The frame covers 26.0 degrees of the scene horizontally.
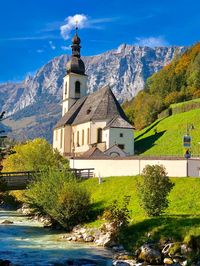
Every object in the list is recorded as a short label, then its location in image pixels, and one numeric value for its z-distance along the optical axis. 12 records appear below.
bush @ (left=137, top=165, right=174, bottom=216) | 30.45
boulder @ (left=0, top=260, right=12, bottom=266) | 19.38
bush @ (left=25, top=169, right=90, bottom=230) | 34.62
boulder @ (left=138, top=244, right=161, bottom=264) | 23.67
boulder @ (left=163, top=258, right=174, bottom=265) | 23.31
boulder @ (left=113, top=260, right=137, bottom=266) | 22.65
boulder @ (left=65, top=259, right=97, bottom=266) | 23.25
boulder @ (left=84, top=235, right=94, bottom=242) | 30.48
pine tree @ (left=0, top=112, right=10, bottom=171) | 16.17
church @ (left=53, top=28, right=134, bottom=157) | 72.00
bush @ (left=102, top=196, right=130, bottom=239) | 29.52
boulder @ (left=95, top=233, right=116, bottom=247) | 28.57
